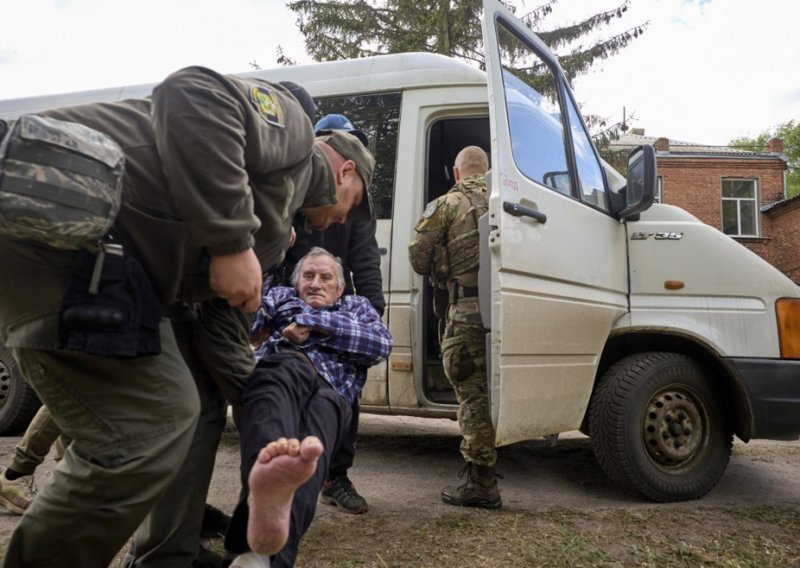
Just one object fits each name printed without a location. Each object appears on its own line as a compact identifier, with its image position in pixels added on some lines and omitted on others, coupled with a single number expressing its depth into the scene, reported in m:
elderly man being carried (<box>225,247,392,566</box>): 1.78
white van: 3.29
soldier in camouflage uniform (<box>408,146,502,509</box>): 3.50
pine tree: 13.02
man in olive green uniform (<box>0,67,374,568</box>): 1.58
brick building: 24.48
